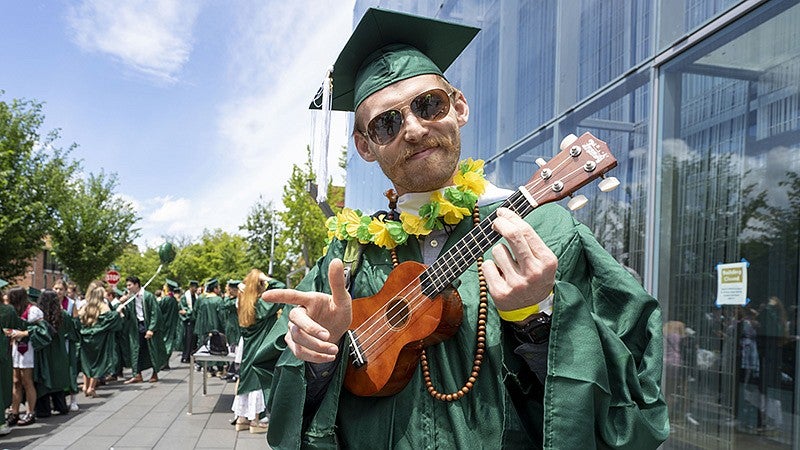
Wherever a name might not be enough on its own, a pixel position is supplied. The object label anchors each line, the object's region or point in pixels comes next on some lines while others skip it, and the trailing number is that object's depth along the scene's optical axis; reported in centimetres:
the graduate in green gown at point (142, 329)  1210
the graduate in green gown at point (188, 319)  1305
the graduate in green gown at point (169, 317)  1310
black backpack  895
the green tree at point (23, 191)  2114
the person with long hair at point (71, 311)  930
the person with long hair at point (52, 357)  835
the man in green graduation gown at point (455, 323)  134
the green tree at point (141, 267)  5426
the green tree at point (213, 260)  4869
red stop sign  1730
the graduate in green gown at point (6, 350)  730
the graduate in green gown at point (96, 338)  1111
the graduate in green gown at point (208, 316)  1020
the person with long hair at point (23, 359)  805
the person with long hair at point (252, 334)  784
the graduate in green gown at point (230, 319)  976
